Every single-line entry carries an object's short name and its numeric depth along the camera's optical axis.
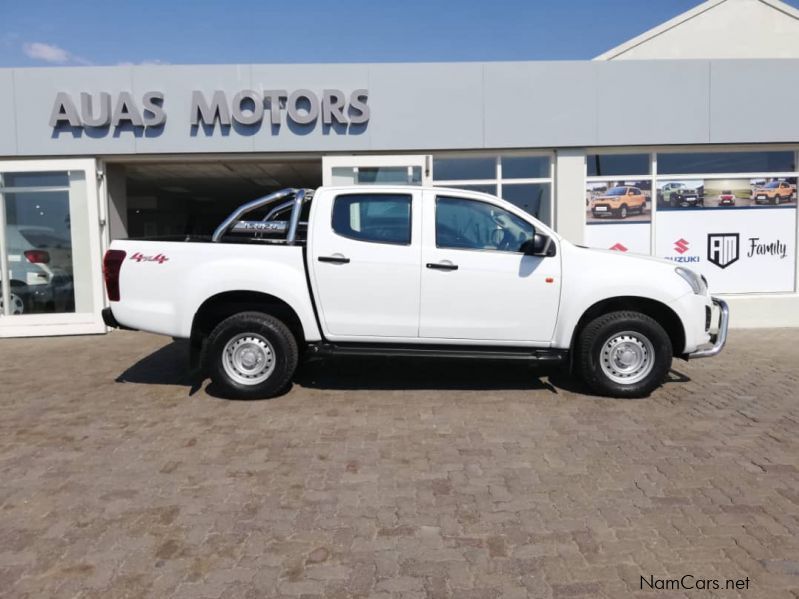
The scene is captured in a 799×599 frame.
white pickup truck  5.68
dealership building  9.30
